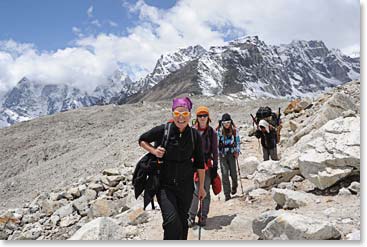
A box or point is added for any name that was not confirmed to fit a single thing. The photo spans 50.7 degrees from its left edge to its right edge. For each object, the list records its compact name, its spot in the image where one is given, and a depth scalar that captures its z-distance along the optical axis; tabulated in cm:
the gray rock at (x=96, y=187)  1317
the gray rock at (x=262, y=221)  562
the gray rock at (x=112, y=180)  1333
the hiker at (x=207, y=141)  650
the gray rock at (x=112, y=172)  1396
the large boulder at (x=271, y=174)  805
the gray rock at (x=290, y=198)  653
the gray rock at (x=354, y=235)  484
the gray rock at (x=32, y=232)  1101
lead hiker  472
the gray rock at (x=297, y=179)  776
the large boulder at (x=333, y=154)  639
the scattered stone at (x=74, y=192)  1373
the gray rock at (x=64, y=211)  1188
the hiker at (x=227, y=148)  828
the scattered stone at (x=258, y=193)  814
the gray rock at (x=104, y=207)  1058
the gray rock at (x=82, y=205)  1156
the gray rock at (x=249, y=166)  1109
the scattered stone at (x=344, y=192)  640
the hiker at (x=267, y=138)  955
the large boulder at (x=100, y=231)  561
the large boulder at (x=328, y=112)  1146
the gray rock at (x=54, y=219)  1144
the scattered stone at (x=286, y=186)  767
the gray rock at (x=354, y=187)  631
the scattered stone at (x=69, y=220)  1122
